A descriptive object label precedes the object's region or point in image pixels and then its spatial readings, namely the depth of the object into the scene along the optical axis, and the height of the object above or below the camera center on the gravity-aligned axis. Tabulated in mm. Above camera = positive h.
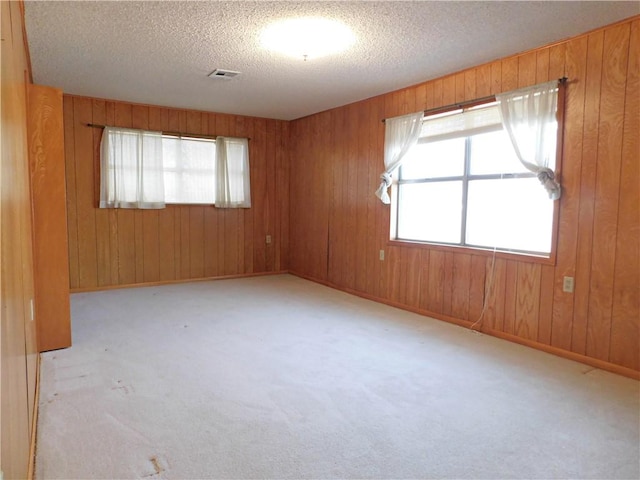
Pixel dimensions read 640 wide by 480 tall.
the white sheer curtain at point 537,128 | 3180 +629
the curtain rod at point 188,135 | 5660 +967
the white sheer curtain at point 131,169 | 5242 +459
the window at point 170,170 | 5289 +478
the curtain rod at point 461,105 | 3639 +942
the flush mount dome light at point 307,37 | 2912 +1246
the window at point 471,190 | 3463 +173
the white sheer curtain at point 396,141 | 4301 +705
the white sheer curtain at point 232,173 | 6031 +479
